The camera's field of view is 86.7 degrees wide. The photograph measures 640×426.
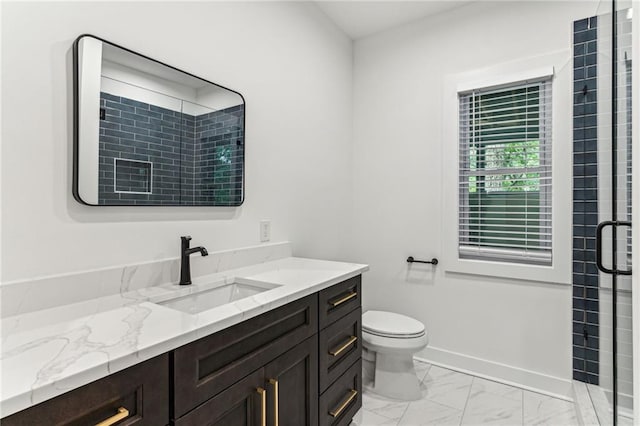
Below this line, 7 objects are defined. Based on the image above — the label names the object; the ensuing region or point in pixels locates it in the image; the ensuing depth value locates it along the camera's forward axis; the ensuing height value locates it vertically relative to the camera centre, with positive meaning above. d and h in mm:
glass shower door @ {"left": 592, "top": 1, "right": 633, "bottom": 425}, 1290 +21
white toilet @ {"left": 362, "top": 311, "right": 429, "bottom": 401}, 2096 -886
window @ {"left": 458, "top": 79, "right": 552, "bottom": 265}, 2242 +286
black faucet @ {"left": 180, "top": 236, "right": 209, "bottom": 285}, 1456 -198
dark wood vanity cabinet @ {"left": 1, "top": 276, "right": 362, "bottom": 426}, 761 -494
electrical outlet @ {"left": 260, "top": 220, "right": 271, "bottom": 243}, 2000 -99
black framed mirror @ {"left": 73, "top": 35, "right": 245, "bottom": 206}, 1214 +340
